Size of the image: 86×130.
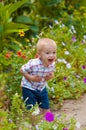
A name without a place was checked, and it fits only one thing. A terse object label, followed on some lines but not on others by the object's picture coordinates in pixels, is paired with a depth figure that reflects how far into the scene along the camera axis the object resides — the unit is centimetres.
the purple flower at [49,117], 376
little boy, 464
